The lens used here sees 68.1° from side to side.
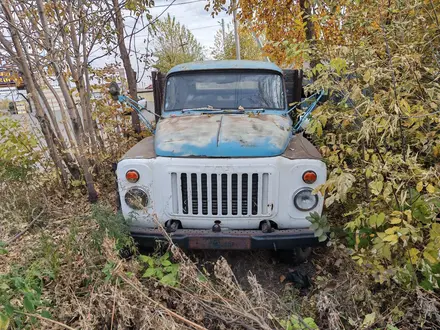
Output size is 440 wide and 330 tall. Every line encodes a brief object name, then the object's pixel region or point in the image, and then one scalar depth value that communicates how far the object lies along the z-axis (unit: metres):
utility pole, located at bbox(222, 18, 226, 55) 22.29
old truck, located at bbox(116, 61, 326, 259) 2.95
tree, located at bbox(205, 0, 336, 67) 6.52
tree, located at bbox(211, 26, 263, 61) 21.03
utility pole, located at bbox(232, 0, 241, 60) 17.97
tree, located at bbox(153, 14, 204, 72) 16.22
